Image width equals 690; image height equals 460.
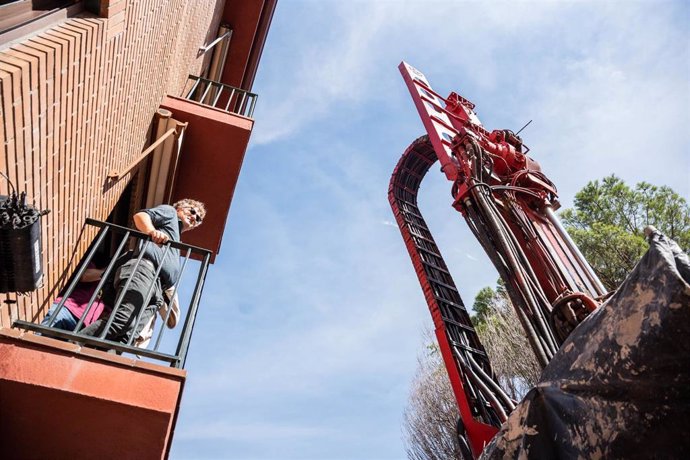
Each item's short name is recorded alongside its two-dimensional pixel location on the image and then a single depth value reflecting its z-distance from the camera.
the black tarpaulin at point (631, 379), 1.53
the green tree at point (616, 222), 11.09
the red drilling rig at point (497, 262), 4.42
